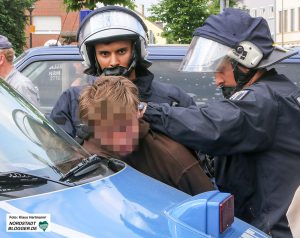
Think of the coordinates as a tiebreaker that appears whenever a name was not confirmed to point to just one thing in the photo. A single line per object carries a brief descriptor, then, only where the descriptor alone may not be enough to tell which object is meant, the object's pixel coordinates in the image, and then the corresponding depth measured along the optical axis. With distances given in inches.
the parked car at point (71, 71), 244.8
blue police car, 85.1
